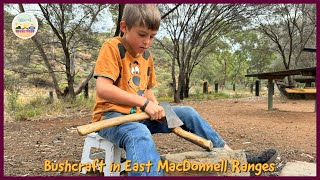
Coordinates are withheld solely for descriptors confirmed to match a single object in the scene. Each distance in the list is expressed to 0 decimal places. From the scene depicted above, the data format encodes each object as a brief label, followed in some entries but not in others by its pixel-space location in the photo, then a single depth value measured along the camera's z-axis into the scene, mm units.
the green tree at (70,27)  7106
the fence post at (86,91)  7788
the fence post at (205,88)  11132
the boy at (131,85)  1370
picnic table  4719
